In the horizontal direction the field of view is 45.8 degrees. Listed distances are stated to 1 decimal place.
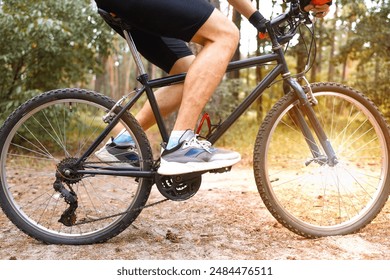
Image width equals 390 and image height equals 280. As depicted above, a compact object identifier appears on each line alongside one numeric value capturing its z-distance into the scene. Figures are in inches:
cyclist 94.1
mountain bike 100.8
